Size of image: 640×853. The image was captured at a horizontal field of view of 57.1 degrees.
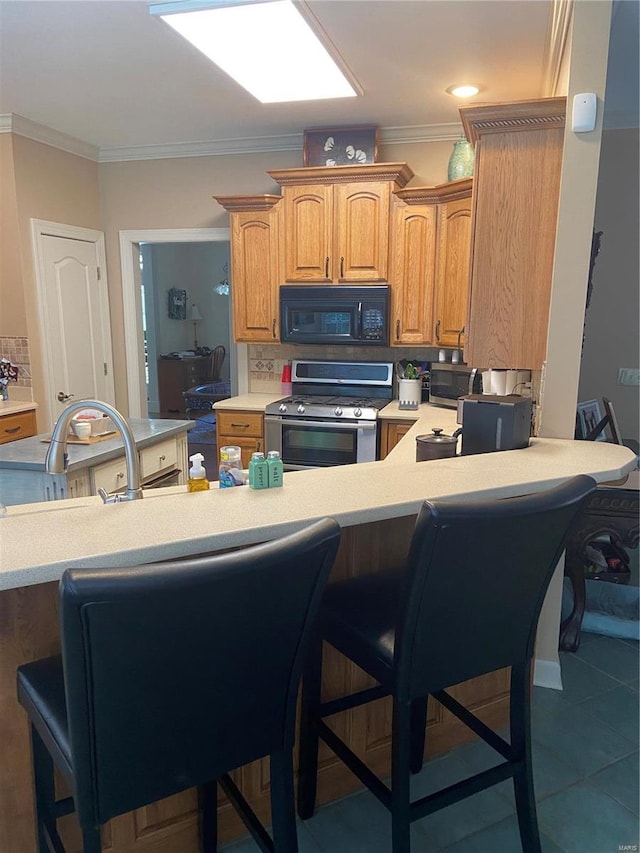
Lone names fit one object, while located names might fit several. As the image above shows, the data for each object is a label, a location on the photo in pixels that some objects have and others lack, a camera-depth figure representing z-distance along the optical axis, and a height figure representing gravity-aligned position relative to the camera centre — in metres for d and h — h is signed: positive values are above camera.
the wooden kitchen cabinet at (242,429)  4.03 -0.78
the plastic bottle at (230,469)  1.66 -0.43
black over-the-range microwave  3.90 +0.00
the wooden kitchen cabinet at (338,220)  3.81 +0.61
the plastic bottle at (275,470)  1.55 -0.41
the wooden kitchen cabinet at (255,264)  4.03 +0.34
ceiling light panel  2.34 +1.18
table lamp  8.83 -0.02
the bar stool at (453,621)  1.18 -0.71
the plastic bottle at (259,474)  1.54 -0.41
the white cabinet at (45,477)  2.44 -0.70
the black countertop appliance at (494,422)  2.03 -0.37
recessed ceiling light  3.26 +1.25
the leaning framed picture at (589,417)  3.05 -0.53
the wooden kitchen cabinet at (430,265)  3.65 +0.32
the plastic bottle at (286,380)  4.41 -0.49
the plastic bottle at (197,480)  1.57 -0.44
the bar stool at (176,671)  0.86 -0.57
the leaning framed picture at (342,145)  3.93 +1.12
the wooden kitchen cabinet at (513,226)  2.17 +0.34
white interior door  4.28 -0.05
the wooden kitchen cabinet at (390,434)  3.73 -0.74
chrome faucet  1.42 -0.30
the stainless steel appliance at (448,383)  3.80 -0.44
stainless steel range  3.78 -0.65
